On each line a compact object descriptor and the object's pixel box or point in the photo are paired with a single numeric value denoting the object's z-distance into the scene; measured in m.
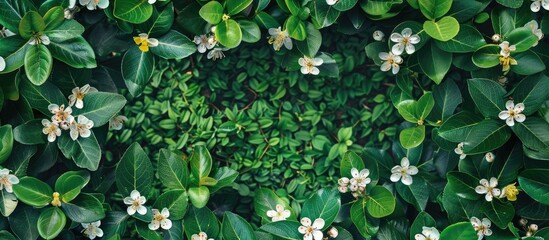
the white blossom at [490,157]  2.12
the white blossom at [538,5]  2.03
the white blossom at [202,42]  2.11
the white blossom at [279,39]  2.09
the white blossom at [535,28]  2.05
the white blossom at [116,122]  2.19
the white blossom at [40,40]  1.91
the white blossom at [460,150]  2.13
